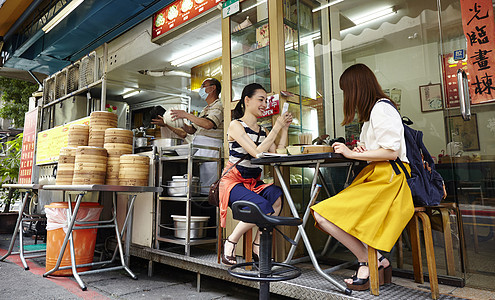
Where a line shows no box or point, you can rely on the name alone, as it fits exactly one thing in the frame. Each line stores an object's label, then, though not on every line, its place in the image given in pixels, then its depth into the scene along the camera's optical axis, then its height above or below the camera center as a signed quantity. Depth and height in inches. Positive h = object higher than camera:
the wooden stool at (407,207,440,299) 78.5 -16.2
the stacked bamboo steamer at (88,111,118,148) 161.8 +29.4
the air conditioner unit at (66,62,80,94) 214.4 +70.4
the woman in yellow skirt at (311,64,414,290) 79.5 -3.9
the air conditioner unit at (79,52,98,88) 198.8 +70.6
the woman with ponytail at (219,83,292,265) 106.0 +8.1
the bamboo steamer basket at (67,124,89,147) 165.8 +25.6
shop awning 204.8 +108.2
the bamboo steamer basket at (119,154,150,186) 140.1 +7.1
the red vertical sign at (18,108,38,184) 238.7 +30.3
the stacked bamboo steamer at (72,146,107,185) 137.0 +8.8
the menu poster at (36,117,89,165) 204.7 +29.1
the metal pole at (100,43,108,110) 182.4 +56.4
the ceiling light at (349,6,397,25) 152.3 +77.2
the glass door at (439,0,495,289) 89.1 +13.7
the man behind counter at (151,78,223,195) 149.8 +27.5
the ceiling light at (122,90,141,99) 236.7 +65.3
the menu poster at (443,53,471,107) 96.6 +32.1
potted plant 258.6 +10.2
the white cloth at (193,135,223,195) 147.5 +9.6
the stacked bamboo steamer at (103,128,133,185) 146.6 +17.9
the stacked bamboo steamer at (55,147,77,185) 144.1 +9.4
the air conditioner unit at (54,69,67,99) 224.3 +70.0
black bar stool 62.0 -8.6
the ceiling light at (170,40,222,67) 224.8 +92.2
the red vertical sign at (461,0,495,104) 92.6 +37.4
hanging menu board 178.2 +97.5
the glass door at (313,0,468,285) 122.3 +53.8
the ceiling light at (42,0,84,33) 203.5 +109.4
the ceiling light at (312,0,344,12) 143.8 +78.0
